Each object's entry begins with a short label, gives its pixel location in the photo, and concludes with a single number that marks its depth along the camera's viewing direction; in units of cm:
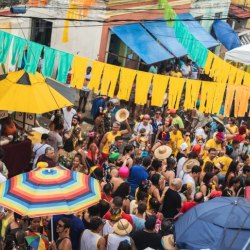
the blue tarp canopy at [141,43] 1912
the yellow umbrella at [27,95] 1077
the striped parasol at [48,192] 657
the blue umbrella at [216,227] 650
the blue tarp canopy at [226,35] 2538
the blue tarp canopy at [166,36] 2103
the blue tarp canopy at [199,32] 2365
